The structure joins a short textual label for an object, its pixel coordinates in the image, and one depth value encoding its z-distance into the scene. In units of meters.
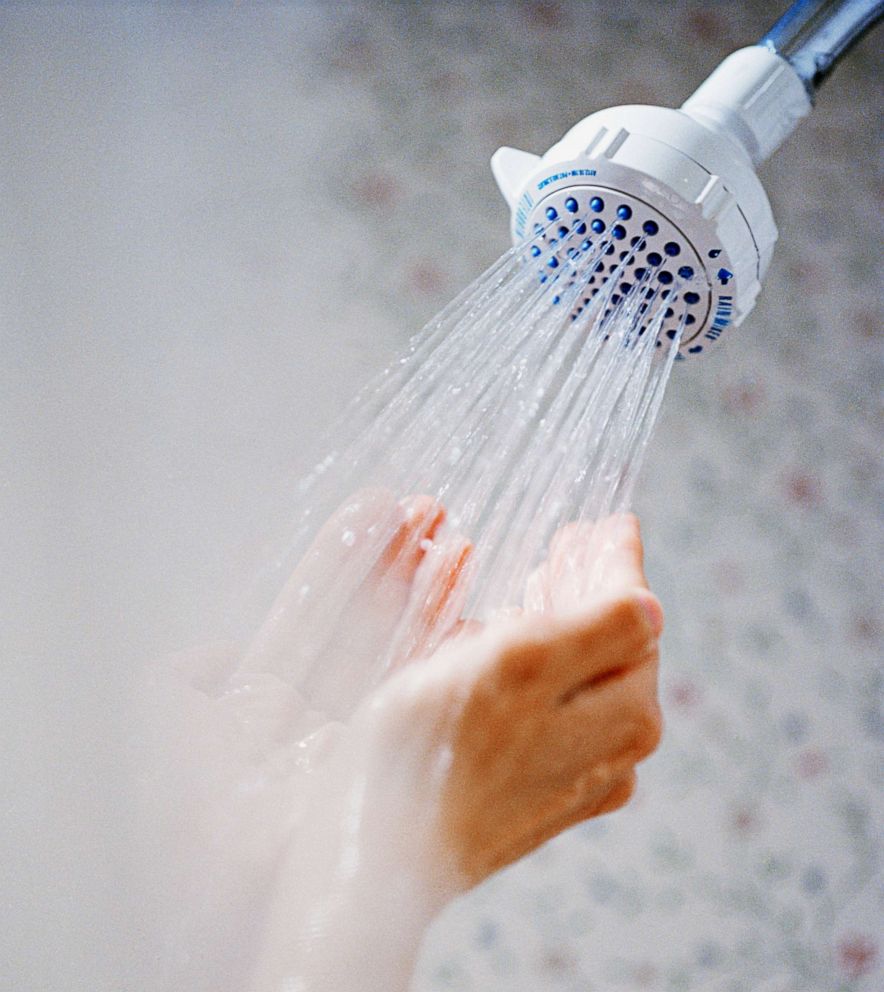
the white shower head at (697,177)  0.55
